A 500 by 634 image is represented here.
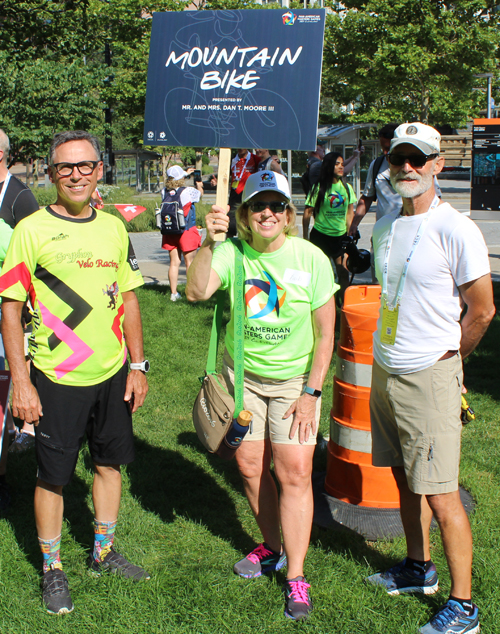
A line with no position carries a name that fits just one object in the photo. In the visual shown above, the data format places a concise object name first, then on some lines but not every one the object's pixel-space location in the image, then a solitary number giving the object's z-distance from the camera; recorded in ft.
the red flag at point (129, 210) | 26.35
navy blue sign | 10.41
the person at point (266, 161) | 25.57
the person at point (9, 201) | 12.00
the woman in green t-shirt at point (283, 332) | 9.71
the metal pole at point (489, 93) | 98.07
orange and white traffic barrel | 12.17
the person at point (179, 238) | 30.55
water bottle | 9.73
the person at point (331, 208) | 26.13
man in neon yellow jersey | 9.25
